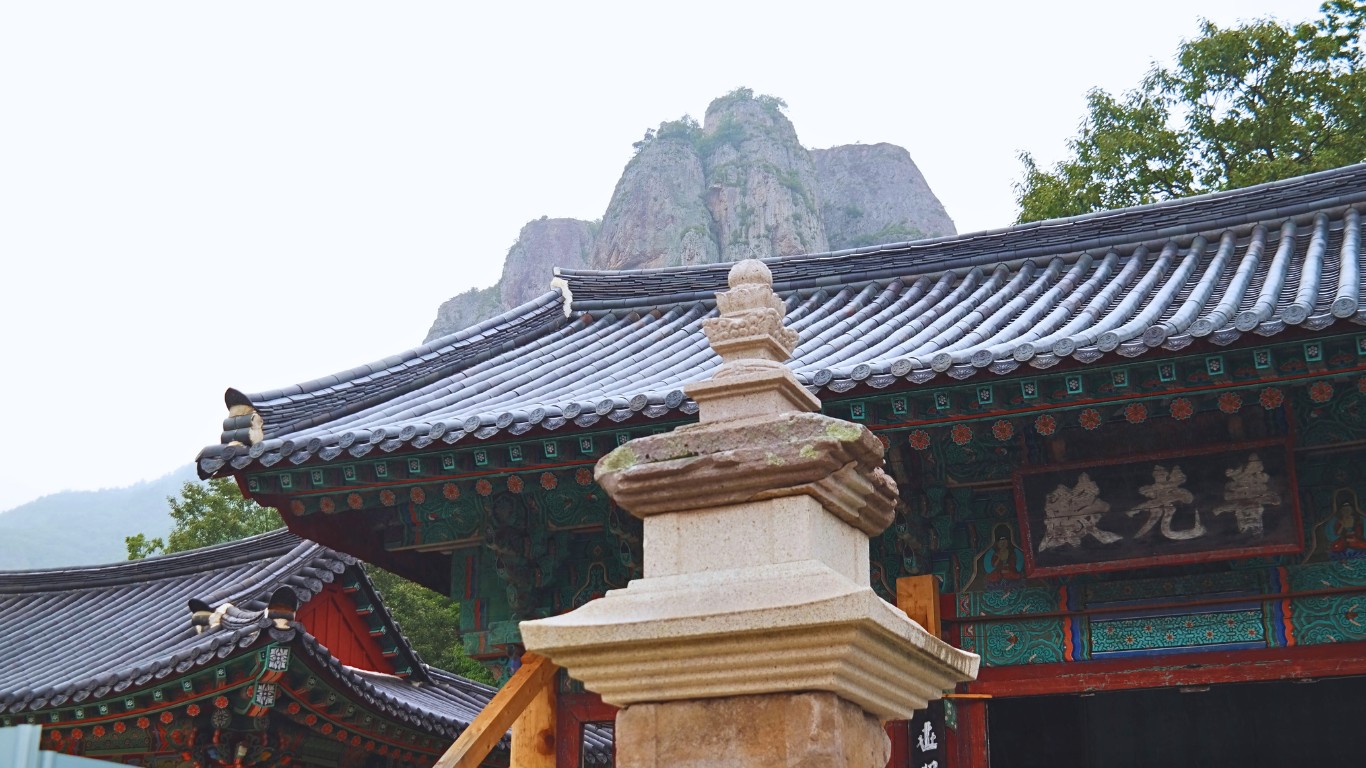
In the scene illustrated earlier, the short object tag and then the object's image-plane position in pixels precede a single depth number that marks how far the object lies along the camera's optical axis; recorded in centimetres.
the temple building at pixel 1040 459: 597
